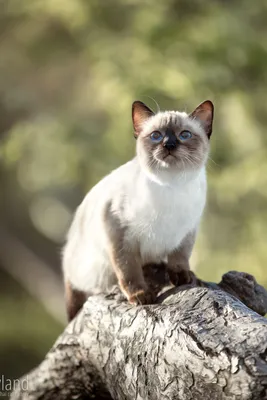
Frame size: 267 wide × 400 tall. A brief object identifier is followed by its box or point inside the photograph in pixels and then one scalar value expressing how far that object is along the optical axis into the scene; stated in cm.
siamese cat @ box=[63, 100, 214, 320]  209
